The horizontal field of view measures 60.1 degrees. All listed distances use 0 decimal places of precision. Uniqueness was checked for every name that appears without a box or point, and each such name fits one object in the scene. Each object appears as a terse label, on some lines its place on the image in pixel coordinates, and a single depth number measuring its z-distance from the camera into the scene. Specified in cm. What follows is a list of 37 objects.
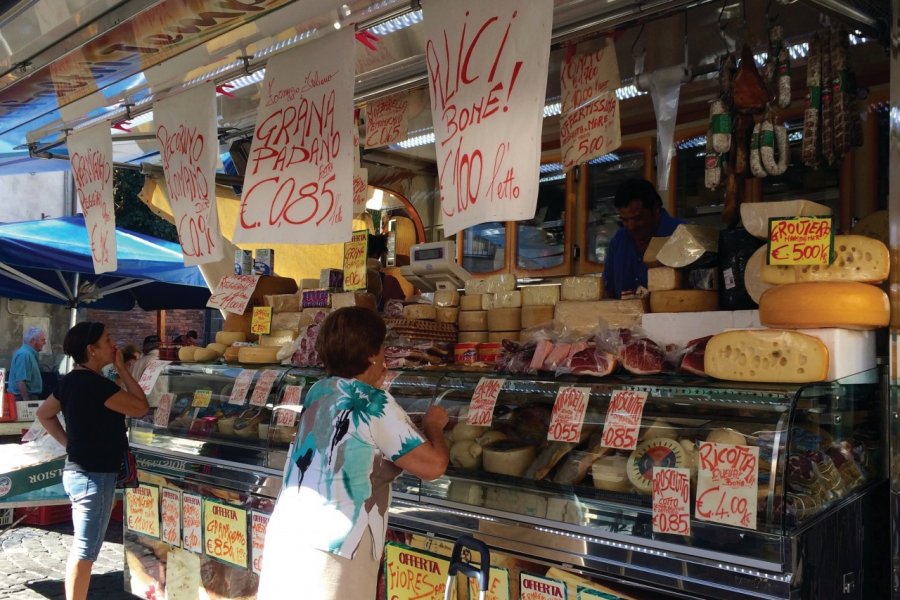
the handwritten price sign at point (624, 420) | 229
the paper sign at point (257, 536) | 343
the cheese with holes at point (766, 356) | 213
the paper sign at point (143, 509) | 414
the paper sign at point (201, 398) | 412
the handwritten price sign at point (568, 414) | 246
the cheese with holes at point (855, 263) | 229
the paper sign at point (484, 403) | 268
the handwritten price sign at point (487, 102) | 228
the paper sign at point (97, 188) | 425
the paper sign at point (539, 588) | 234
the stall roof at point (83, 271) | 638
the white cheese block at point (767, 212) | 237
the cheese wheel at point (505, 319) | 338
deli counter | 201
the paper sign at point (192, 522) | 381
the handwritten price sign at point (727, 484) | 201
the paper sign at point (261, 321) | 414
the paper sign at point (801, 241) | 225
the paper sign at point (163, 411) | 434
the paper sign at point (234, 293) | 432
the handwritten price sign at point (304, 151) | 296
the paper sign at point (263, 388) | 364
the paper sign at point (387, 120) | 464
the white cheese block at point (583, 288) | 310
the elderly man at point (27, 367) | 859
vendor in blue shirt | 404
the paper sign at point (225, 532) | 353
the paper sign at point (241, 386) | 378
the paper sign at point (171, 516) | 397
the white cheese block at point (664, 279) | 280
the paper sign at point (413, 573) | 271
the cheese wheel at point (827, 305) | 220
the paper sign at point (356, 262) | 388
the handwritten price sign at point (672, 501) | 213
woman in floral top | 224
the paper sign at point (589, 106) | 318
